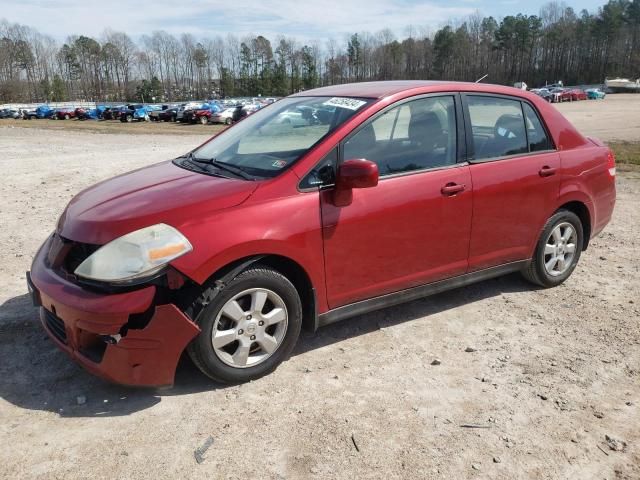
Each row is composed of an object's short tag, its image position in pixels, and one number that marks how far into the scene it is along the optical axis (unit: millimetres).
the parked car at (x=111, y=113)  50844
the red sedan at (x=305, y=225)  2902
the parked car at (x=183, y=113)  40794
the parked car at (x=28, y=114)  62094
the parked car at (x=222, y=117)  38750
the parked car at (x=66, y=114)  57500
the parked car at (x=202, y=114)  39438
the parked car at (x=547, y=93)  69062
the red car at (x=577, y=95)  71312
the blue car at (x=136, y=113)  46781
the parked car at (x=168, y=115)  44550
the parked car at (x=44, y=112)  61281
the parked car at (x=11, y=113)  65000
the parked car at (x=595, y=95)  73812
